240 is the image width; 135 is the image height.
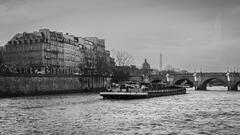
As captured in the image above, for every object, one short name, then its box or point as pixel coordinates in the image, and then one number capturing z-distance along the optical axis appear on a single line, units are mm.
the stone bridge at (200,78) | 115625
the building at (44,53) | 119831
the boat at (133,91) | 64625
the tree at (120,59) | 126500
